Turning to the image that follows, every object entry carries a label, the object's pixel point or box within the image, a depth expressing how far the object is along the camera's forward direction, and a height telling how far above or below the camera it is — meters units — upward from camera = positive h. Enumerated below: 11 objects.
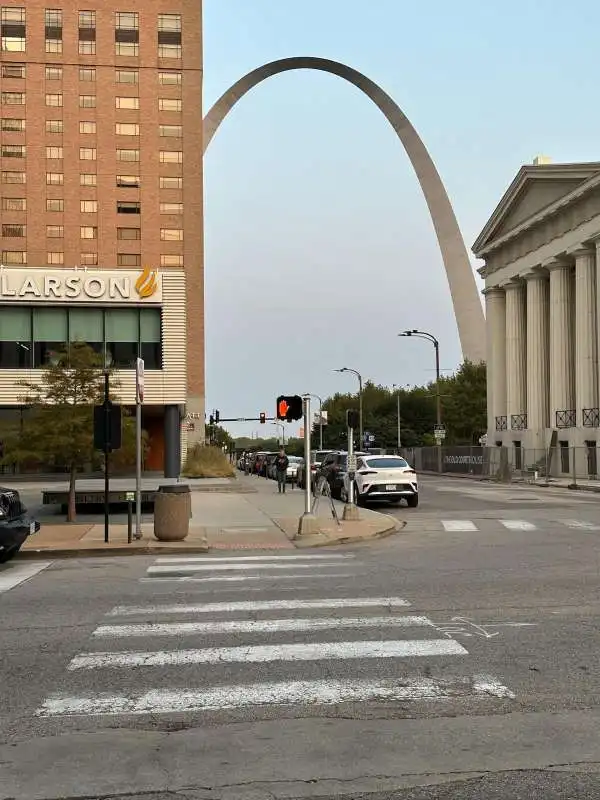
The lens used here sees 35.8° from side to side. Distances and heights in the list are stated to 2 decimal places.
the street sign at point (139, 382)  16.86 +0.83
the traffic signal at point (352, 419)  22.83 +0.18
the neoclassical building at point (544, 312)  52.94 +7.45
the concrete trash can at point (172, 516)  17.06 -1.63
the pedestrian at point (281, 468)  35.62 -1.62
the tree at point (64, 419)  20.31 +0.20
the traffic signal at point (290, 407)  18.62 +0.39
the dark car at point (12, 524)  13.51 -1.44
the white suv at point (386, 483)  28.33 -1.74
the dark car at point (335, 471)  31.55 -1.57
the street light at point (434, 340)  64.36 +5.90
